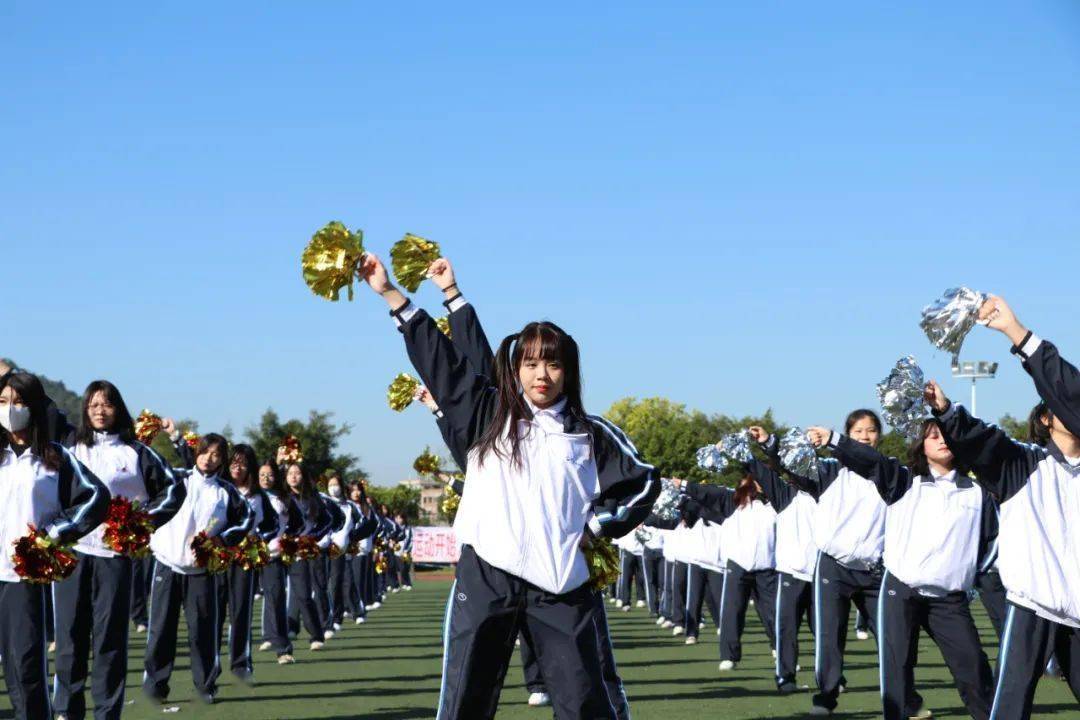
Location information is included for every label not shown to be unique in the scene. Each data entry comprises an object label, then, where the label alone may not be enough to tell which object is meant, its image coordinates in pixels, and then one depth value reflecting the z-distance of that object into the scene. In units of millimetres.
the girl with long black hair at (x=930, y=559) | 9094
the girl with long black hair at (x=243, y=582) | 13930
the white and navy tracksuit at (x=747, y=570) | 15539
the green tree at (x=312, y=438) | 75000
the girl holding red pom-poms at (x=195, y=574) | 11672
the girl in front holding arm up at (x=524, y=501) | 5719
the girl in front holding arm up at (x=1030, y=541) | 7082
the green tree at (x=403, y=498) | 81875
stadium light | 63188
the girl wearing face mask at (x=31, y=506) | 8141
